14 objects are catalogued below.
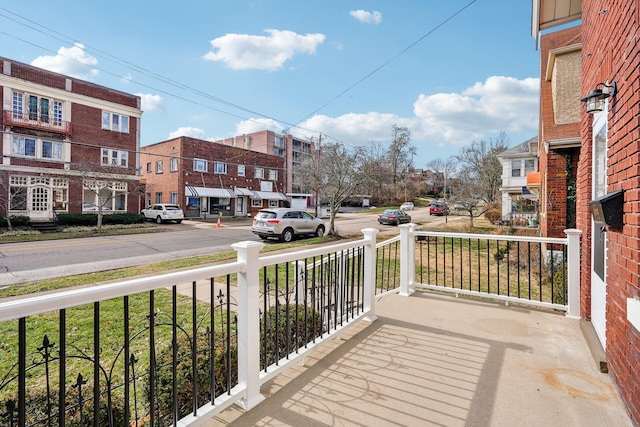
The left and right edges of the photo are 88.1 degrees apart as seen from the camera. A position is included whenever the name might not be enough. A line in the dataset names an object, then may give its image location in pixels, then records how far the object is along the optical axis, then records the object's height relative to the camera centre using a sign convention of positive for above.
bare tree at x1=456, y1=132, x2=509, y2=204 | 32.51 +5.11
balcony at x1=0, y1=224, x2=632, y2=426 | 2.20 -1.38
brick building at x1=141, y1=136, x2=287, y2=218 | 29.00 +3.16
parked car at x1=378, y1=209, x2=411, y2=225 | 24.32 -0.39
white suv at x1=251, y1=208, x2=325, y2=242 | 15.11 -0.60
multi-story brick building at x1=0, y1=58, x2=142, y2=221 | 19.98 +4.32
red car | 34.75 +0.36
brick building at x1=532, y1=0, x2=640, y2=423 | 2.18 +0.23
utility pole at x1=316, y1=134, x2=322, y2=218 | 18.40 +2.93
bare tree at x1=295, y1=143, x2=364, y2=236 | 17.28 +1.97
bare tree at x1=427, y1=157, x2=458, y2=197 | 44.36 +7.51
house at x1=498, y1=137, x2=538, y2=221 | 27.12 +3.16
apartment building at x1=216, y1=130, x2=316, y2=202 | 50.31 +10.50
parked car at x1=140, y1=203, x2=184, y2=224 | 24.44 -0.24
